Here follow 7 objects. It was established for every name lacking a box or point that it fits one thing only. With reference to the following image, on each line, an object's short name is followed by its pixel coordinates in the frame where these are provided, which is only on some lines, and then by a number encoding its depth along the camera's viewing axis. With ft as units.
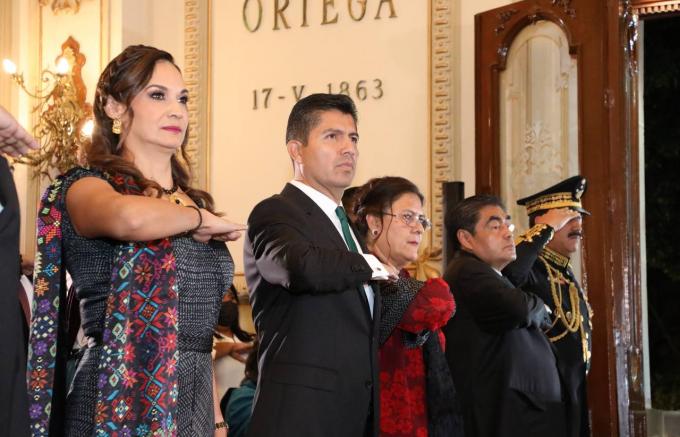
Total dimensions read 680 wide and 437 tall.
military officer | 15.42
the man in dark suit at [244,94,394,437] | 9.10
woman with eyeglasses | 10.99
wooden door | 19.17
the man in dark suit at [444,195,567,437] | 13.98
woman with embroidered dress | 7.55
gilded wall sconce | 23.61
